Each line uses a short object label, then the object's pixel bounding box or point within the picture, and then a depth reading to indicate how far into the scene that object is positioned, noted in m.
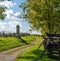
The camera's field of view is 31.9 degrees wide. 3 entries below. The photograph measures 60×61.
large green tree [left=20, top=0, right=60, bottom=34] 14.84
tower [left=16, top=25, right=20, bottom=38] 23.89
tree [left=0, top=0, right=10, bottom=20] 17.55
